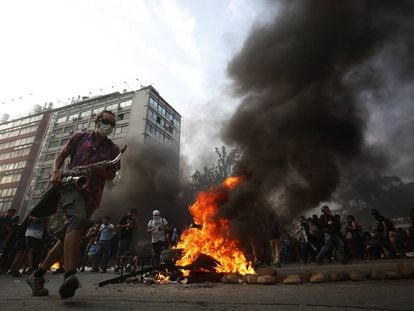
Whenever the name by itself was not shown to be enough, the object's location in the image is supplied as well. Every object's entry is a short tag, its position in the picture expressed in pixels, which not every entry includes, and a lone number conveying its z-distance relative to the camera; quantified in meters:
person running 2.85
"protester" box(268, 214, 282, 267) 9.84
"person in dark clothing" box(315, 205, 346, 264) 8.47
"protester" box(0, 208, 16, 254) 8.62
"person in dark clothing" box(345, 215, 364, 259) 10.59
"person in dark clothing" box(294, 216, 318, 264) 10.33
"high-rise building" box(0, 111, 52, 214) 52.01
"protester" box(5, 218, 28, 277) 7.23
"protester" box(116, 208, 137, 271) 9.73
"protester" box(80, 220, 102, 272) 10.27
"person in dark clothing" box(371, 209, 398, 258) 9.89
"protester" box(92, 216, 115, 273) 9.59
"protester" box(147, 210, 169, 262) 9.40
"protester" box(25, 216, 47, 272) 6.96
